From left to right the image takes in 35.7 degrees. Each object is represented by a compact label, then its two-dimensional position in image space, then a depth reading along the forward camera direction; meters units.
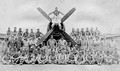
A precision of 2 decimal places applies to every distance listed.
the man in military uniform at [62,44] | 13.29
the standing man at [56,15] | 16.46
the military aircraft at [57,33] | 15.95
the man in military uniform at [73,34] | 17.71
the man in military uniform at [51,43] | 14.00
